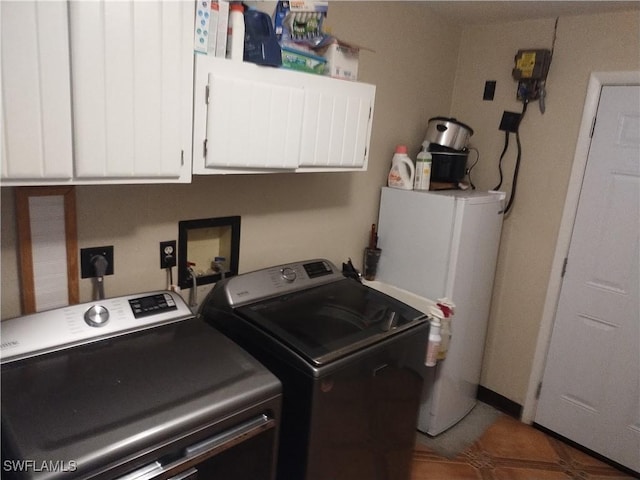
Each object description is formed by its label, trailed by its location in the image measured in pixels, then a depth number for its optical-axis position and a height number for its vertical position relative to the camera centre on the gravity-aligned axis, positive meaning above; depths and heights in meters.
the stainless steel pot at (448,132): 2.47 +0.14
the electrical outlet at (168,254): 1.70 -0.44
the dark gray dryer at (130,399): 0.98 -0.65
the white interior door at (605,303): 2.24 -0.67
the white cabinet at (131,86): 1.11 +0.12
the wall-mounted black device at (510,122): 2.58 +0.24
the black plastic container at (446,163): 2.49 -0.02
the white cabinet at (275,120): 1.39 +0.09
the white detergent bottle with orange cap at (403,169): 2.41 -0.07
